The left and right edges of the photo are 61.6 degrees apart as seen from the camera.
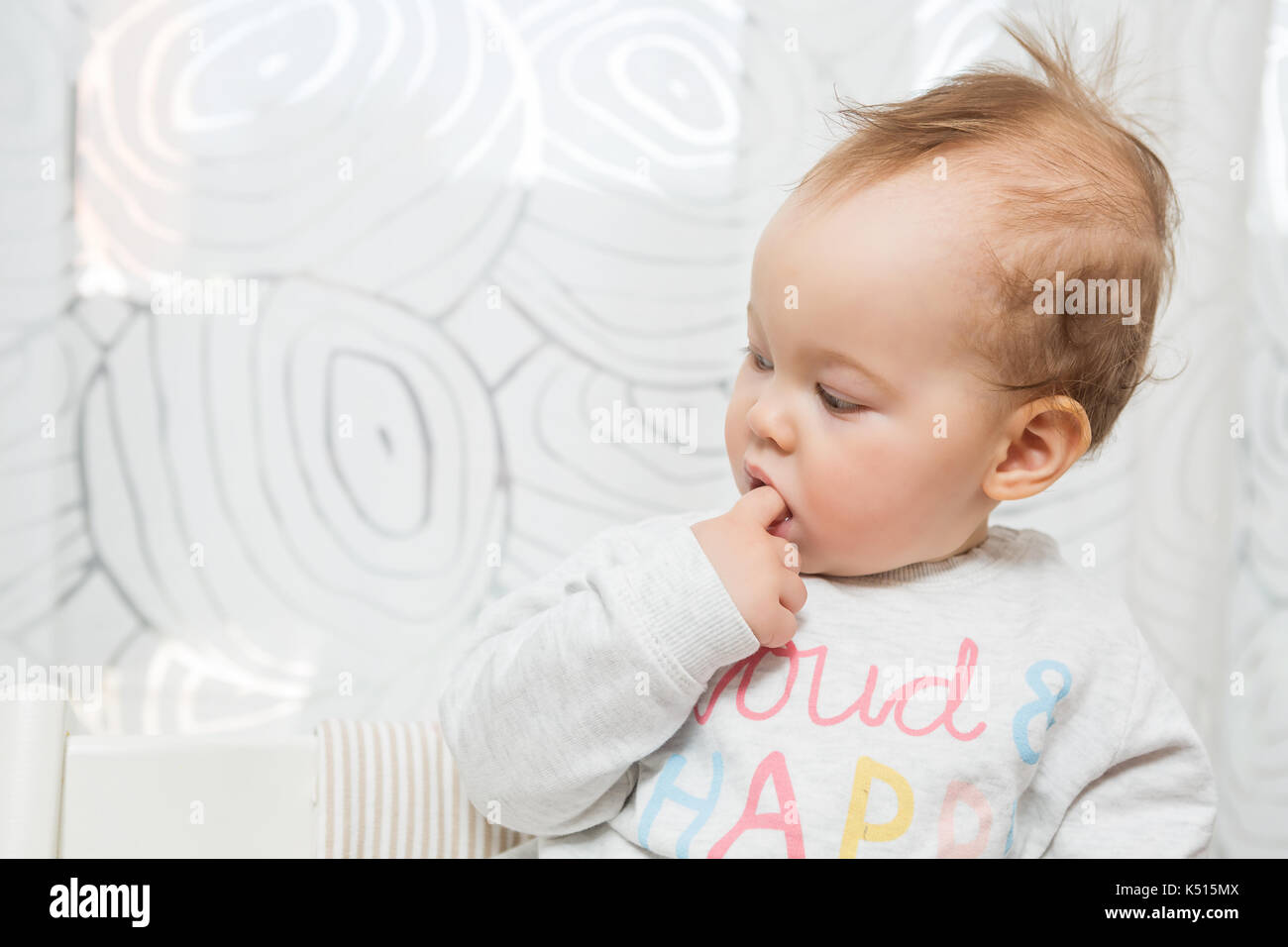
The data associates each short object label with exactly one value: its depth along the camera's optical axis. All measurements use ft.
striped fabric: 2.42
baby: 2.18
